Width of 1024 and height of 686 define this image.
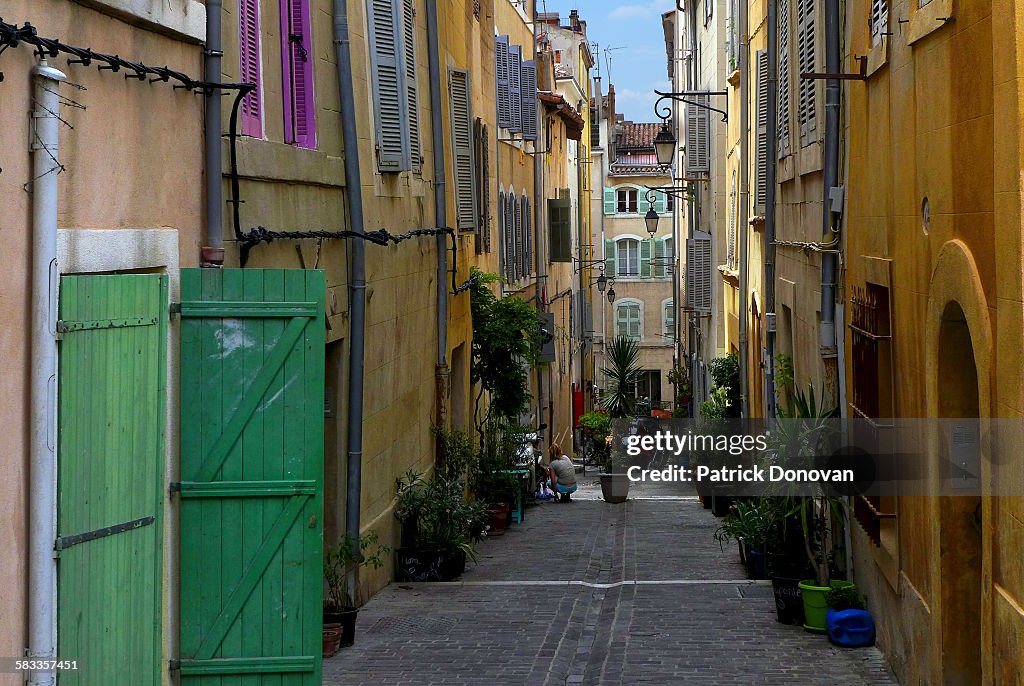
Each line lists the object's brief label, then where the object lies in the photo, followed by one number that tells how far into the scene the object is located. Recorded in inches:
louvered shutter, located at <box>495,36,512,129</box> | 868.0
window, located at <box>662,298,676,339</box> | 2160.4
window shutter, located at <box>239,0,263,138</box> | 312.8
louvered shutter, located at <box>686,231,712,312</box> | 1152.8
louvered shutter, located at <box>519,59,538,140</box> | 964.6
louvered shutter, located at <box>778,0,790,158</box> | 546.6
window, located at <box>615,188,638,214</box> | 2149.4
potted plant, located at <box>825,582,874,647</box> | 361.1
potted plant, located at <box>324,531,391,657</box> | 360.2
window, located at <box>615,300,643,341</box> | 2169.0
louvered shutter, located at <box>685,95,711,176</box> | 1197.1
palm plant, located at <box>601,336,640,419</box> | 1321.4
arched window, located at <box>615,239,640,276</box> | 2146.9
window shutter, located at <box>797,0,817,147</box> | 463.5
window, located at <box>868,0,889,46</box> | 319.3
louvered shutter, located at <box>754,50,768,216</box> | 636.7
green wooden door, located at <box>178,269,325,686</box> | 237.1
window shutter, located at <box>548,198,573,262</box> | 1190.9
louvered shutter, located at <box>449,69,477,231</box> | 629.0
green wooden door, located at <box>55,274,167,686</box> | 199.9
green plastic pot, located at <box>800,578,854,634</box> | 378.0
